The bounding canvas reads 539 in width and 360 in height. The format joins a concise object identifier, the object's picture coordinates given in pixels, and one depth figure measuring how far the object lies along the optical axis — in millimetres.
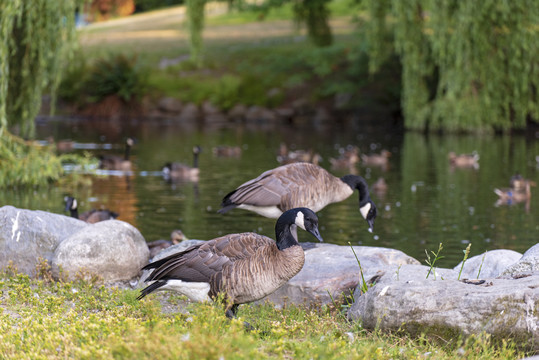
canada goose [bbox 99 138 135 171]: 24688
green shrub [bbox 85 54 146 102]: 52125
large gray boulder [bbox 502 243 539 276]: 9102
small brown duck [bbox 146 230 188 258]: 12477
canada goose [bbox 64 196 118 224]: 14852
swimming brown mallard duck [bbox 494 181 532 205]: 19159
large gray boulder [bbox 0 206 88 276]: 10719
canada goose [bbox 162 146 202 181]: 23547
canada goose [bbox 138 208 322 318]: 7852
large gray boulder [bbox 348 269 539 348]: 7238
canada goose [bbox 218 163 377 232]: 11312
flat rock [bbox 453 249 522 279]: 10359
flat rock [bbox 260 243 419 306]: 9633
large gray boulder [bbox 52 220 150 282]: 10414
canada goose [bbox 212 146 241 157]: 29578
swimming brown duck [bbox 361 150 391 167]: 27528
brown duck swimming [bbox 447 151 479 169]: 26047
